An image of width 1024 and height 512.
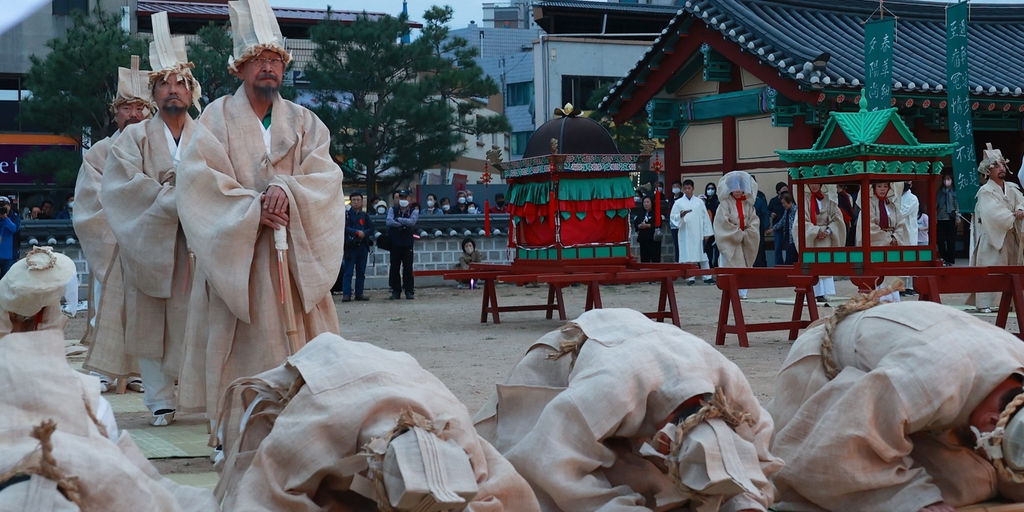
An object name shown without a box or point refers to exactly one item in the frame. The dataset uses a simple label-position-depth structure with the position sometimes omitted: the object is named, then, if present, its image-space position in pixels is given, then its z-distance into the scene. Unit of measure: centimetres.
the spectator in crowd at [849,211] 1153
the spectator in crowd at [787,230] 1491
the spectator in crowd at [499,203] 1957
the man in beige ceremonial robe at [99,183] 668
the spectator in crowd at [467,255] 1605
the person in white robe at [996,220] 1035
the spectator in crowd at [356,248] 1382
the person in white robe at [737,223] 1372
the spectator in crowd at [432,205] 1984
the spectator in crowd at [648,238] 1700
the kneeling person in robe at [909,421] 305
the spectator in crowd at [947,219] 1669
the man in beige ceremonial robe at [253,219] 462
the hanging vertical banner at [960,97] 1236
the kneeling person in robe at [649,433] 270
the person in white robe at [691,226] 1592
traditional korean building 1614
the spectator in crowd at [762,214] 1636
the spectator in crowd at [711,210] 1667
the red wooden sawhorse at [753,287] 812
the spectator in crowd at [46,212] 1673
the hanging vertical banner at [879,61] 1286
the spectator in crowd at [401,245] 1391
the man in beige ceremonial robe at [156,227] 553
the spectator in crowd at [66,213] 1611
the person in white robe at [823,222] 1122
